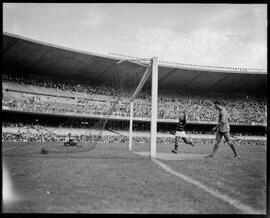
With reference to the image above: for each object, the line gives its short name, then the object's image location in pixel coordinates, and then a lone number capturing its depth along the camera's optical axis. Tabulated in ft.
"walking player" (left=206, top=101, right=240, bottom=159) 33.44
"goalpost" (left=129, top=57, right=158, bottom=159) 36.52
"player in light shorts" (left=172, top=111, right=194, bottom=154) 42.55
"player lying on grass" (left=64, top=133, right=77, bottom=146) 59.27
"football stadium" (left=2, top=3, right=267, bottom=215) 15.60
